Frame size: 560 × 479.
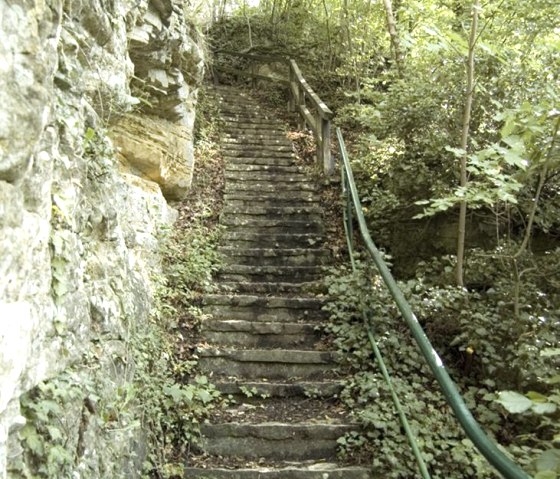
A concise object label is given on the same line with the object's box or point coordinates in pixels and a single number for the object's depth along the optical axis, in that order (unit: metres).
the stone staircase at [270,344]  3.25
